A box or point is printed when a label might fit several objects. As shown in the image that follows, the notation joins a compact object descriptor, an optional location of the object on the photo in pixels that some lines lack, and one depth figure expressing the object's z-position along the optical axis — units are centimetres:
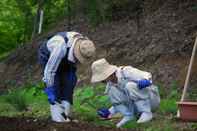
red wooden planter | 684
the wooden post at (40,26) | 1970
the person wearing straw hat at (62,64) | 721
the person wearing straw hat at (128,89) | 714
